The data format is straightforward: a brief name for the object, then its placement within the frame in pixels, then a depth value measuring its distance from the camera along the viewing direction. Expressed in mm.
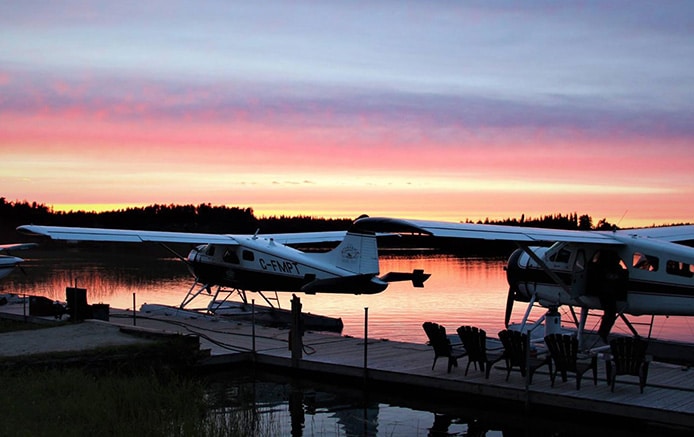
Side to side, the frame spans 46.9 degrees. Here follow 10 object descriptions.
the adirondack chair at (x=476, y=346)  11125
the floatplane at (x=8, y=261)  24142
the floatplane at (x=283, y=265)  20016
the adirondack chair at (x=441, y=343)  11508
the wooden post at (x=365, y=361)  12173
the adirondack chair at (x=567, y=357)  10234
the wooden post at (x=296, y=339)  13062
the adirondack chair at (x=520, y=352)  10656
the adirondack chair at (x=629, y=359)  9977
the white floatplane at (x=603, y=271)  12453
